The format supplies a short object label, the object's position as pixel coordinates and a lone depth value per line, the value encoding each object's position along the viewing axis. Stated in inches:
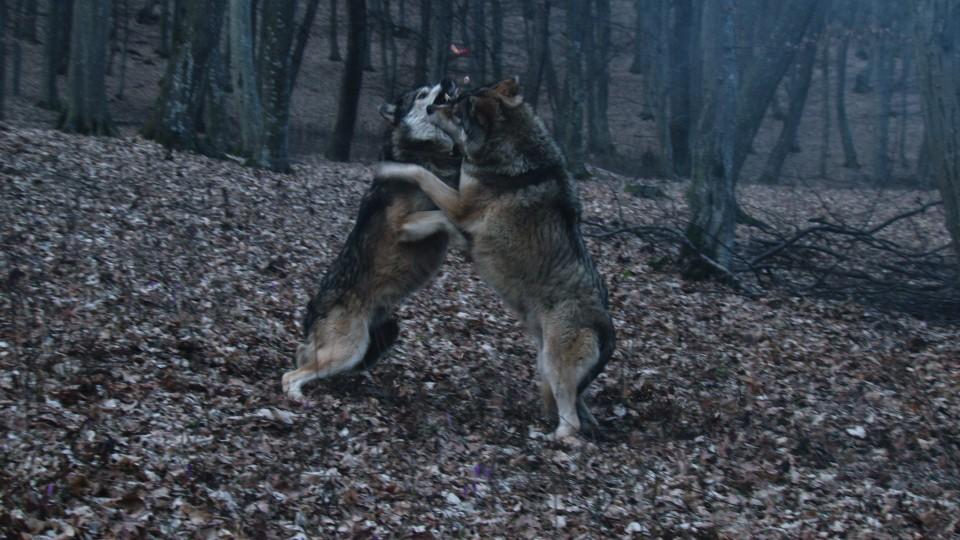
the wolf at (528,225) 294.4
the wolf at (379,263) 292.2
